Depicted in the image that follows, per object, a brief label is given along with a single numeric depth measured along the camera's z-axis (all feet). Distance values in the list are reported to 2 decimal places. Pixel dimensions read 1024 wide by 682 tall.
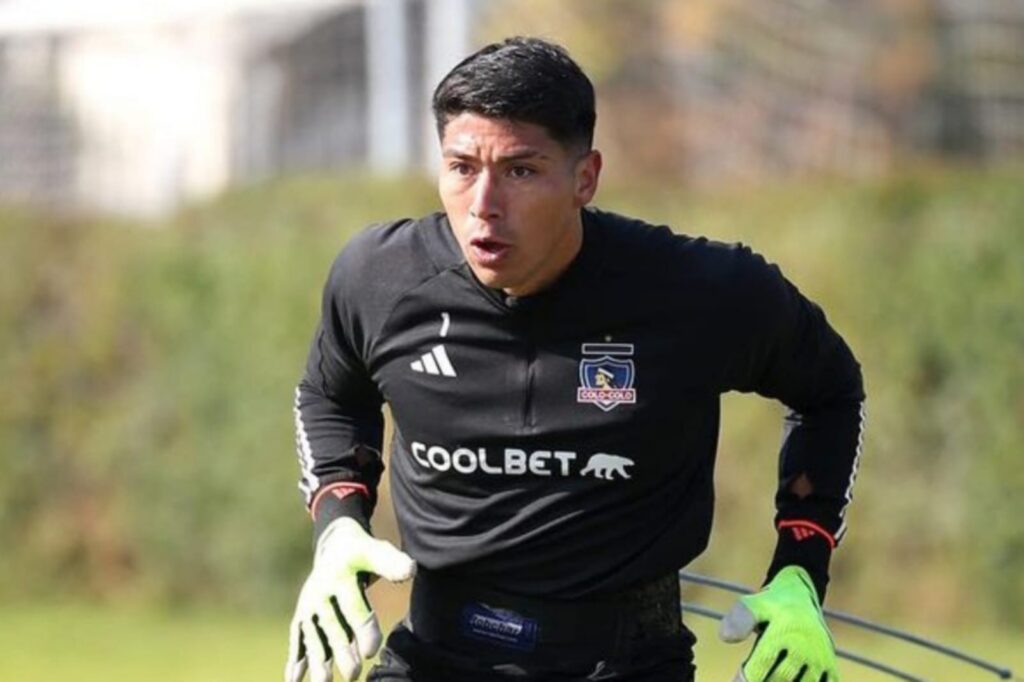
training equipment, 45.52
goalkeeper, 37.96
